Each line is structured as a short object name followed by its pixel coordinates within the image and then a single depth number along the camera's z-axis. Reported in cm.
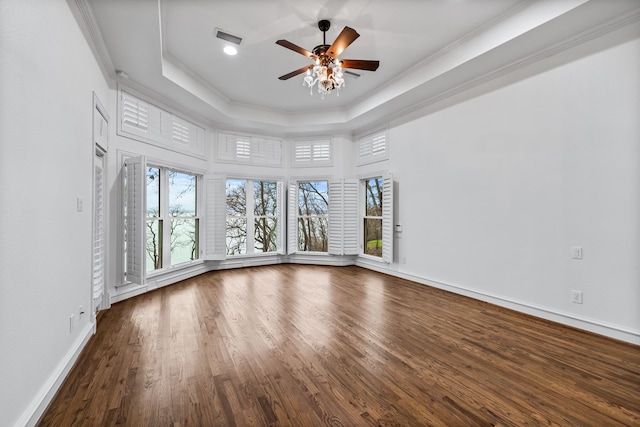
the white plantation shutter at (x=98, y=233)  290
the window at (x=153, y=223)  434
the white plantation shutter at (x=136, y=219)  363
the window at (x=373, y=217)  577
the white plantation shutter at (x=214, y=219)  536
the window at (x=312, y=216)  643
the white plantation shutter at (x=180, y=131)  468
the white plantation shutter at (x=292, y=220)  621
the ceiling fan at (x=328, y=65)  305
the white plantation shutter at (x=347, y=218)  597
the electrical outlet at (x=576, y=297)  287
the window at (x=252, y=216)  593
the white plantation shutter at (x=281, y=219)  624
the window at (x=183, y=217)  481
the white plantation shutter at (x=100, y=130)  284
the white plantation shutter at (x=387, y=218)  510
